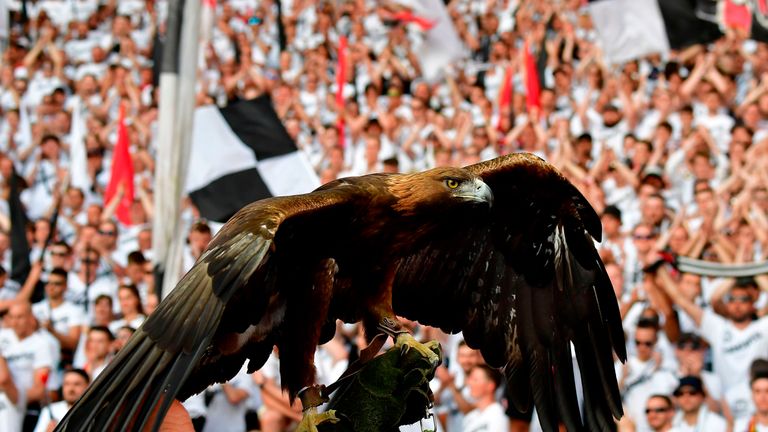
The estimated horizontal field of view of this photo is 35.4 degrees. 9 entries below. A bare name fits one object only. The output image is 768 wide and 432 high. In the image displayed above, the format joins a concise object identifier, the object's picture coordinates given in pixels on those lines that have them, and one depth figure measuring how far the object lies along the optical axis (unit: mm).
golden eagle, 3607
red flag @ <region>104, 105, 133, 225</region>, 10078
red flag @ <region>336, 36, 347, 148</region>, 11766
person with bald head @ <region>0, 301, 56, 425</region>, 7859
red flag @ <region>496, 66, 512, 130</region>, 11857
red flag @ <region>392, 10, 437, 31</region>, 13422
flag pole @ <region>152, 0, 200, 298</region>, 7426
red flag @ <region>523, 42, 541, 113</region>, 11476
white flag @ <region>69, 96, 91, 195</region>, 11023
